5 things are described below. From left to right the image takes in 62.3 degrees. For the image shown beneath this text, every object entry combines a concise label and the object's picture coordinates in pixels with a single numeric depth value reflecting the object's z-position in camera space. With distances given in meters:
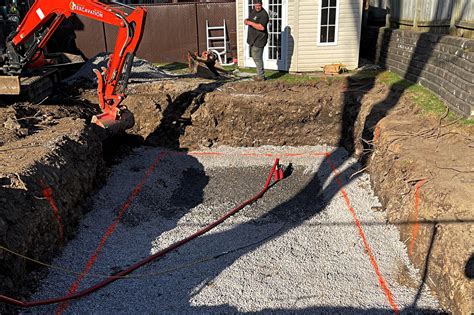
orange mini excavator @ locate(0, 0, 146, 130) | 7.43
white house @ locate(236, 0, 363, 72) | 12.03
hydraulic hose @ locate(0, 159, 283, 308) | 4.36
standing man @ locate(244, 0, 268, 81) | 10.81
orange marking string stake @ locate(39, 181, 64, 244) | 5.44
